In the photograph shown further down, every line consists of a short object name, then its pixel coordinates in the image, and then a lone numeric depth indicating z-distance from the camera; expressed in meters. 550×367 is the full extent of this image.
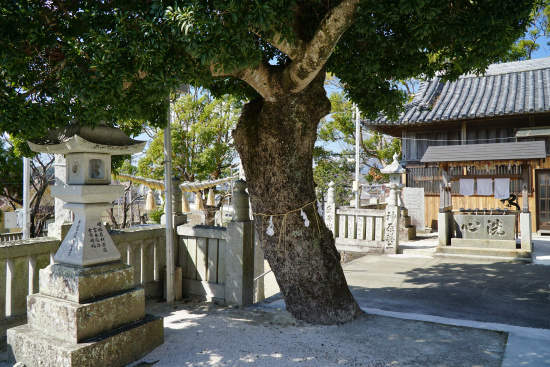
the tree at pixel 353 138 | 22.95
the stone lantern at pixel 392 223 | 12.67
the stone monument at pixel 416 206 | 16.94
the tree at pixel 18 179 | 17.05
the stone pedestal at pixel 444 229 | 12.41
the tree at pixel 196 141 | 17.25
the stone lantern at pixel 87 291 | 4.15
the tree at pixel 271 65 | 3.85
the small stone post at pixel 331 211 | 13.93
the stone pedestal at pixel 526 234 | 11.47
